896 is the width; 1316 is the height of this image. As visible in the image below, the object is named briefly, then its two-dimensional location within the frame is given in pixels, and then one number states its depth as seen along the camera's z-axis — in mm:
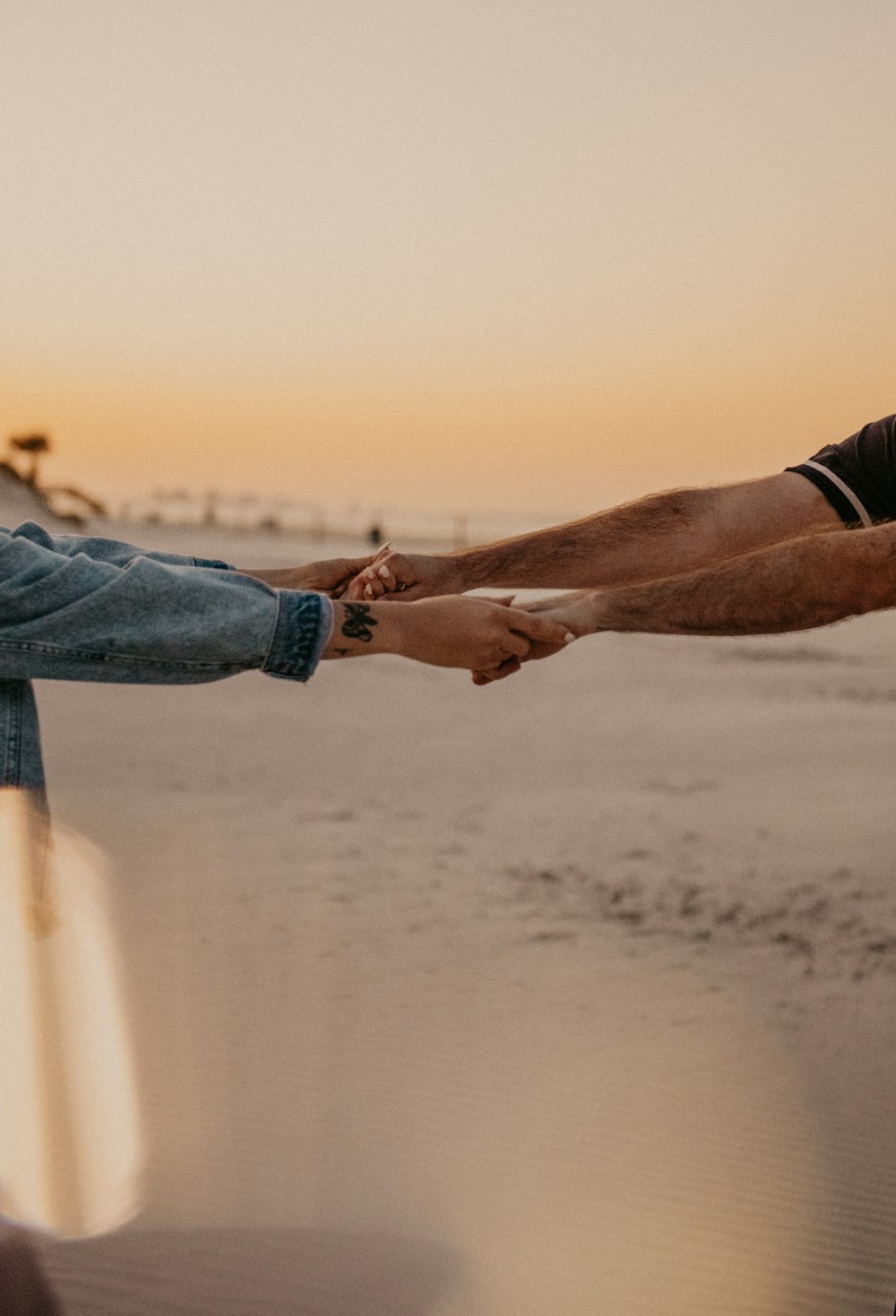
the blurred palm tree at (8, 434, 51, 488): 32969
